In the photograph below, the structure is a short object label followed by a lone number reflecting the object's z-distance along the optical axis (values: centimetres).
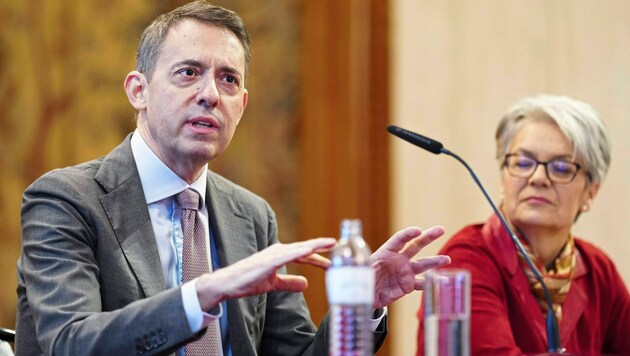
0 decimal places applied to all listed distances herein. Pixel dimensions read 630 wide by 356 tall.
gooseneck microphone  354
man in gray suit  324
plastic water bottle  303
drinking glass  304
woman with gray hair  382
